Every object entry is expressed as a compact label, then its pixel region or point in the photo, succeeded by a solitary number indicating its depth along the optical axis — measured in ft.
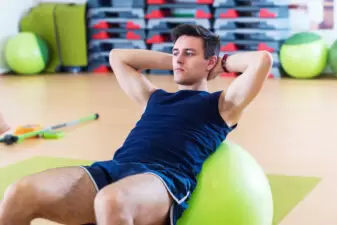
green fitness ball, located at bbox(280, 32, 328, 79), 32.13
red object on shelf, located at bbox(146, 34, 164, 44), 36.73
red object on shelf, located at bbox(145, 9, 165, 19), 36.53
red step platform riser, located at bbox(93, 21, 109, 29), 37.61
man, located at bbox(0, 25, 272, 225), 9.09
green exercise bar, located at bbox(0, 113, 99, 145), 19.23
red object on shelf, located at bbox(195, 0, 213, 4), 35.51
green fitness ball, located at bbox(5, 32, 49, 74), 35.41
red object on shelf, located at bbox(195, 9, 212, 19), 35.51
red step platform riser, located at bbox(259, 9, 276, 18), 34.19
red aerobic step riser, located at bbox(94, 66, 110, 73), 37.98
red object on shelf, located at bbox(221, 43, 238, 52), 35.13
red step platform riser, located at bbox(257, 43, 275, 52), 34.41
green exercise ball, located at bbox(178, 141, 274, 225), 9.87
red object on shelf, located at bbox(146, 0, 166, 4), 36.35
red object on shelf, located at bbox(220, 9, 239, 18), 35.06
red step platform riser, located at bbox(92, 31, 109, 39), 37.75
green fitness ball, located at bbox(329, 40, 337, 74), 32.05
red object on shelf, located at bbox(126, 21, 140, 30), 37.14
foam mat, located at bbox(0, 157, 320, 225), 13.25
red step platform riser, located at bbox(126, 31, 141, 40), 37.24
